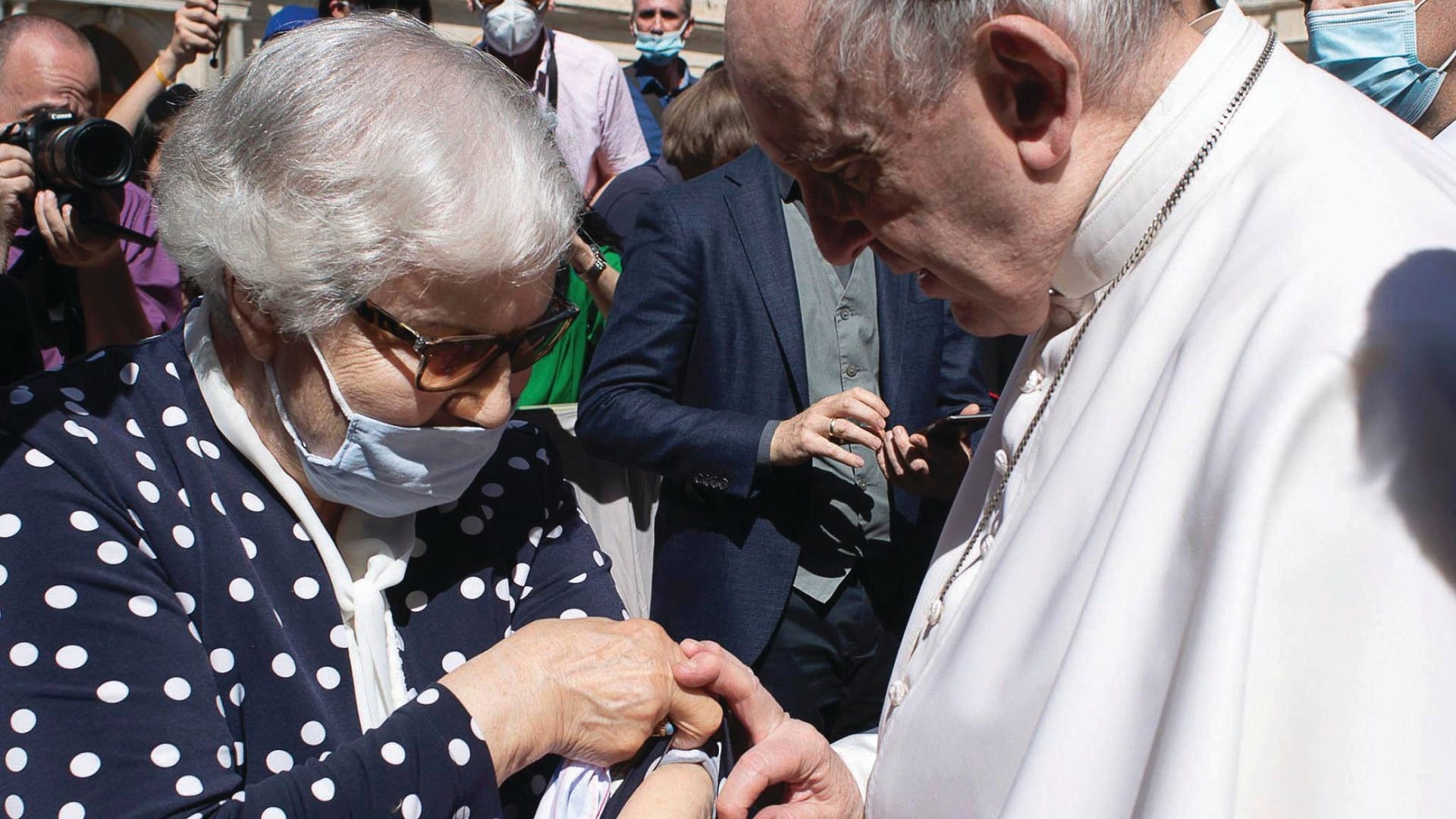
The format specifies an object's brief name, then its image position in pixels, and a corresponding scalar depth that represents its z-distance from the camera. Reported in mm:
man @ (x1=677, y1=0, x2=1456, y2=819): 1014
